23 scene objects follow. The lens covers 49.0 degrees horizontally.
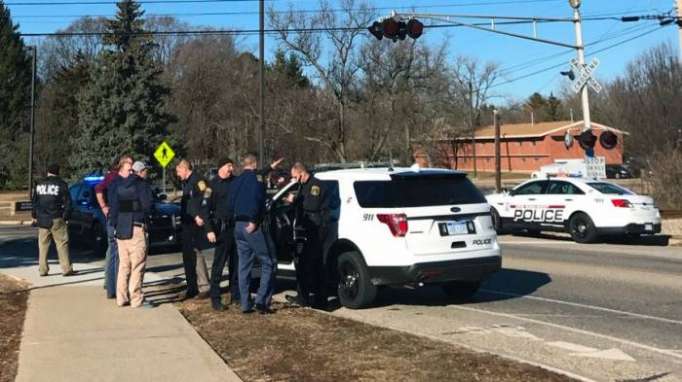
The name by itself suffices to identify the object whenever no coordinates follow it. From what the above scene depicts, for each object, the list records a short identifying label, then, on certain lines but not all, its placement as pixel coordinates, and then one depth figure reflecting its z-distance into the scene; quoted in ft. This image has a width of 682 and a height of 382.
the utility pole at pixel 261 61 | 89.26
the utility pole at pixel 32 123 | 121.39
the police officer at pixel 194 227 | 31.36
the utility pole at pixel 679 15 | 73.58
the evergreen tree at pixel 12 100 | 191.62
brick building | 258.16
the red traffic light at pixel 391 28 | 67.31
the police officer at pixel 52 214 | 39.37
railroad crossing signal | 77.56
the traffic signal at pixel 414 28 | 67.21
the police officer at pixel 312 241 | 29.81
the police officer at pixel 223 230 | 29.22
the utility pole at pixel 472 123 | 262.88
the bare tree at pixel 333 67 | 163.84
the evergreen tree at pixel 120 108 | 140.26
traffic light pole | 78.89
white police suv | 28.76
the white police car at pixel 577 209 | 57.47
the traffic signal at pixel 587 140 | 77.10
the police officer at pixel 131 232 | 29.50
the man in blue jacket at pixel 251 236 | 27.53
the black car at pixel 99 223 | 52.06
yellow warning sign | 100.32
